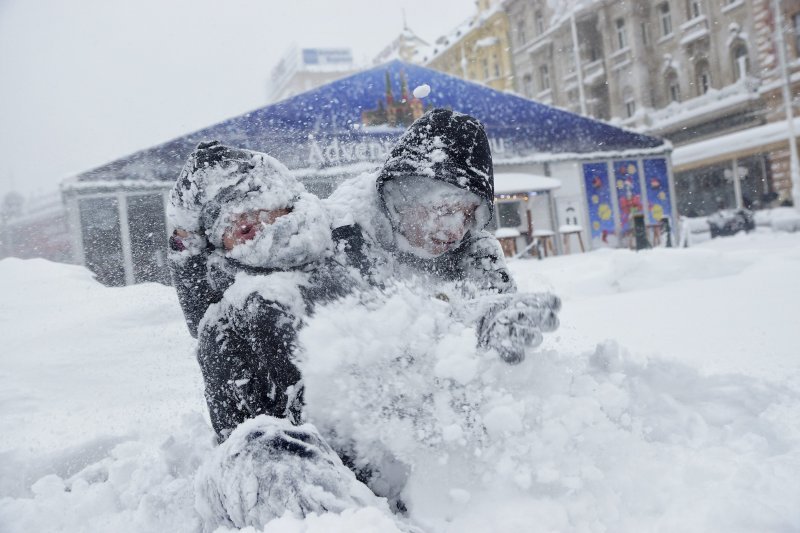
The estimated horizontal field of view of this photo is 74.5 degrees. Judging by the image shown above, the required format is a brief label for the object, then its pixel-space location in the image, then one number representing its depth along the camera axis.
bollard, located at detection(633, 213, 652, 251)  9.09
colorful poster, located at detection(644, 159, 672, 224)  11.86
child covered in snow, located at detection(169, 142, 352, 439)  1.11
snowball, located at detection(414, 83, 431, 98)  1.87
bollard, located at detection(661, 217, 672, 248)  10.30
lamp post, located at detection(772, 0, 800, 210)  15.34
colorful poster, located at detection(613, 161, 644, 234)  11.63
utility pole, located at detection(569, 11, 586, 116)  21.03
